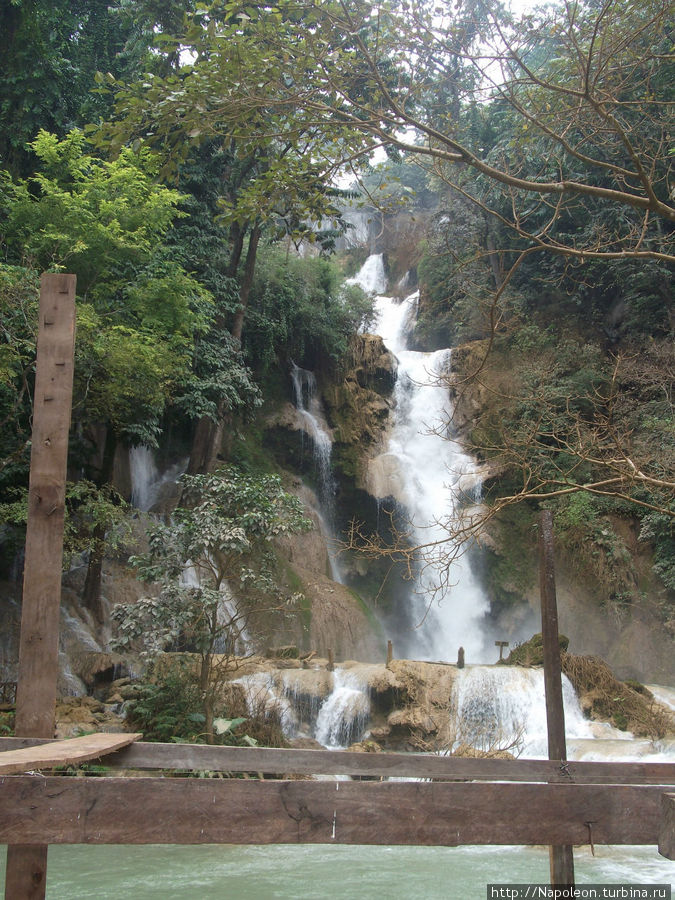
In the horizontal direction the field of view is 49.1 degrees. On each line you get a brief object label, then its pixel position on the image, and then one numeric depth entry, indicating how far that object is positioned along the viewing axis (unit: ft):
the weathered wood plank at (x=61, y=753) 9.64
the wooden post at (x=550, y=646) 24.73
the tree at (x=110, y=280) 39.78
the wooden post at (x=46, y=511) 14.02
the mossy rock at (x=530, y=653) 47.67
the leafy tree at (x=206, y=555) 32.32
